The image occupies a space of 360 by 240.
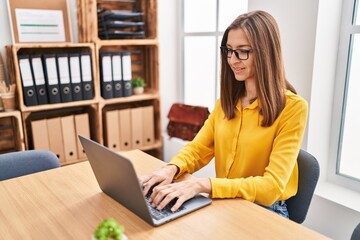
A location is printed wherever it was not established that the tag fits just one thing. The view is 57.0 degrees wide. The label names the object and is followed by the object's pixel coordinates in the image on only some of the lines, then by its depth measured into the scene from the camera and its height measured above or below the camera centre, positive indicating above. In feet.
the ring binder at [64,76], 7.97 -0.69
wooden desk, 3.22 -1.78
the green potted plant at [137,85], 9.56 -1.09
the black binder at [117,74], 8.76 -0.71
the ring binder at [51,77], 7.80 -0.70
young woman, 3.94 -1.11
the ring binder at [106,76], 8.59 -0.75
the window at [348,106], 6.11 -1.15
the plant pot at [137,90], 9.55 -1.23
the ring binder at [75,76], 8.13 -0.71
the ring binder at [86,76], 8.28 -0.72
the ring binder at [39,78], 7.69 -0.70
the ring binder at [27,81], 7.53 -0.76
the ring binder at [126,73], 8.90 -0.70
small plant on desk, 2.35 -1.29
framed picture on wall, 7.91 +0.63
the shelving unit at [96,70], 7.76 -0.63
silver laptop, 3.07 -1.42
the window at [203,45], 9.12 +0.04
